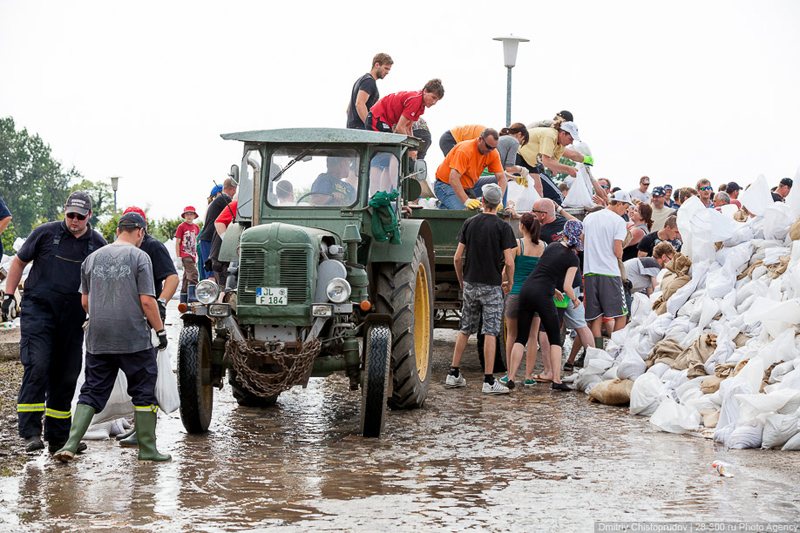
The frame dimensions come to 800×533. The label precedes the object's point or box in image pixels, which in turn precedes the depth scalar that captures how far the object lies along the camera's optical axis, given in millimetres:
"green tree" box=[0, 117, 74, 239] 89519
